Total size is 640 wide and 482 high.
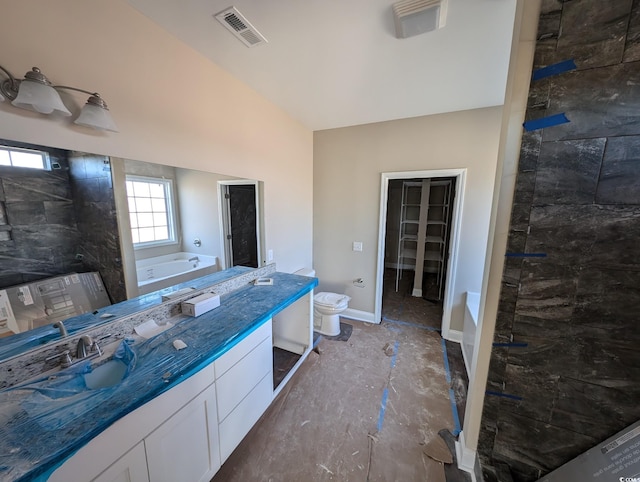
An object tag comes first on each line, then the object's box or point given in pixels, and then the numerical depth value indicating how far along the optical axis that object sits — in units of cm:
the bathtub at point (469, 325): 209
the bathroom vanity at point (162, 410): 71
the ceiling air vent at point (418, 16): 116
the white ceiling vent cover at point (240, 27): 126
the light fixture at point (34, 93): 88
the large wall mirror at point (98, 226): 98
